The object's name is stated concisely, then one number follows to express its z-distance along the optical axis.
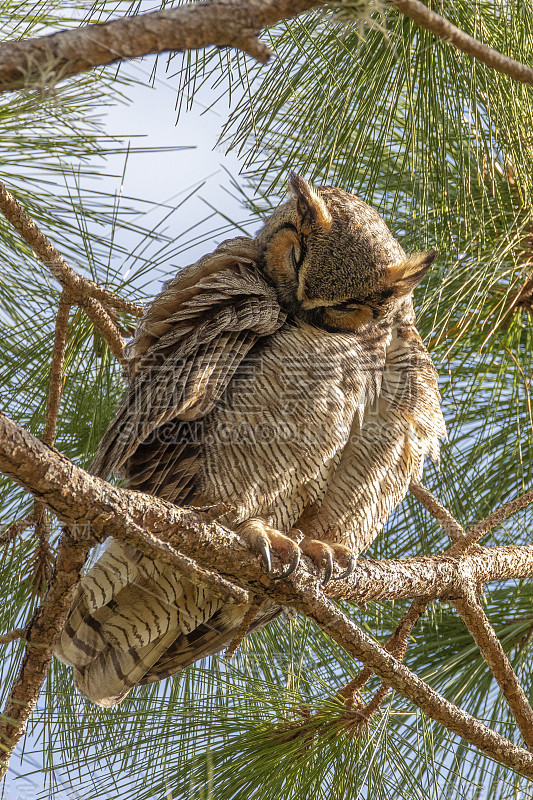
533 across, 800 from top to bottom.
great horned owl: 7.62
